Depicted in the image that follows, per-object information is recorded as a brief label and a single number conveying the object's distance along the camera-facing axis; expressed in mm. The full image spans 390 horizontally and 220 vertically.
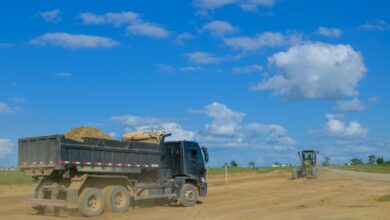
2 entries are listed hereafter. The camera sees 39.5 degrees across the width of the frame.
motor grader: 49469
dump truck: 18828
